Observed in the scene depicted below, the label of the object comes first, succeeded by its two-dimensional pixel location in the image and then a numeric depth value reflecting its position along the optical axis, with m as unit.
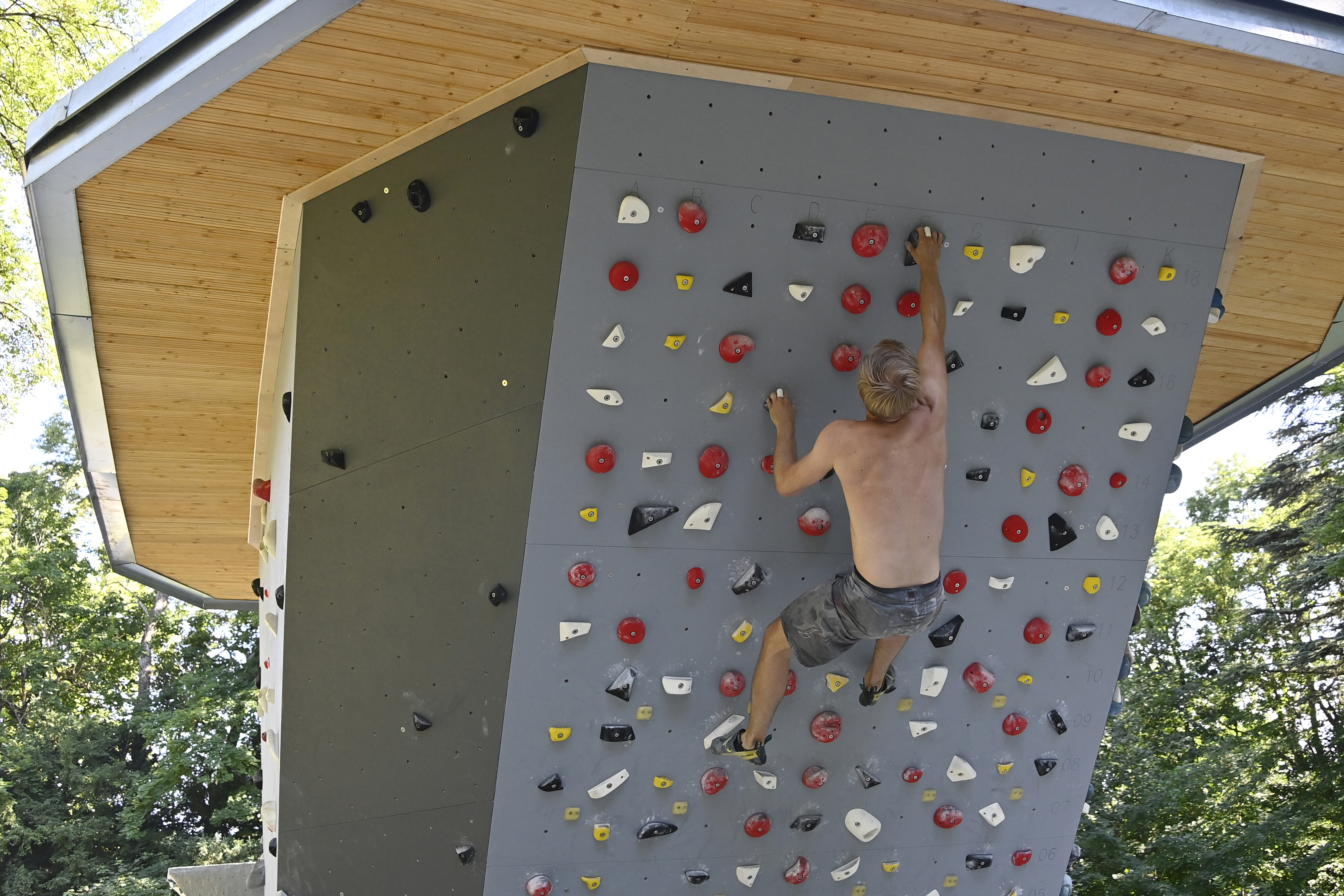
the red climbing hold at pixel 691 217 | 3.02
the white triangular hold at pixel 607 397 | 3.17
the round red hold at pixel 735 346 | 3.20
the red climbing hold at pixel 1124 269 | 3.50
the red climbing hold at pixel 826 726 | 3.72
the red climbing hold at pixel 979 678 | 3.85
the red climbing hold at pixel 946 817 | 4.04
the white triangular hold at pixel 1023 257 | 3.38
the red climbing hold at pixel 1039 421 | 3.61
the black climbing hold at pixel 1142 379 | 3.70
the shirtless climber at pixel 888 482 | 3.06
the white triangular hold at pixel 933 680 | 3.82
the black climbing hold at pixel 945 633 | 3.78
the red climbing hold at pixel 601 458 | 3.21
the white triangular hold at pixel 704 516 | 3.39
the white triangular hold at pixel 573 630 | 3.39
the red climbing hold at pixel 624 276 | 3.04
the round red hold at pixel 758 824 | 3.79
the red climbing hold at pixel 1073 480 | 3.73
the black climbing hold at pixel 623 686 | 3.48
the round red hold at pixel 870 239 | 3.22
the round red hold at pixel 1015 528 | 3.72
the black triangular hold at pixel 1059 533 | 3.78
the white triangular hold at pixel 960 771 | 4.00
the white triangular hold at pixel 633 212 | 2.98
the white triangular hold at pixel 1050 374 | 3.57
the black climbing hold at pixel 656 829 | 3.69
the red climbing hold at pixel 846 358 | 3.32
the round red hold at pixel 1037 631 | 3.89
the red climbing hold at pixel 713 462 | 3.32
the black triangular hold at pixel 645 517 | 3.33
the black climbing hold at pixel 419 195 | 3.28
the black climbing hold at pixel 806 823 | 3.86
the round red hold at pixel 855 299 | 3.27
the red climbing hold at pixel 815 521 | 3.49
